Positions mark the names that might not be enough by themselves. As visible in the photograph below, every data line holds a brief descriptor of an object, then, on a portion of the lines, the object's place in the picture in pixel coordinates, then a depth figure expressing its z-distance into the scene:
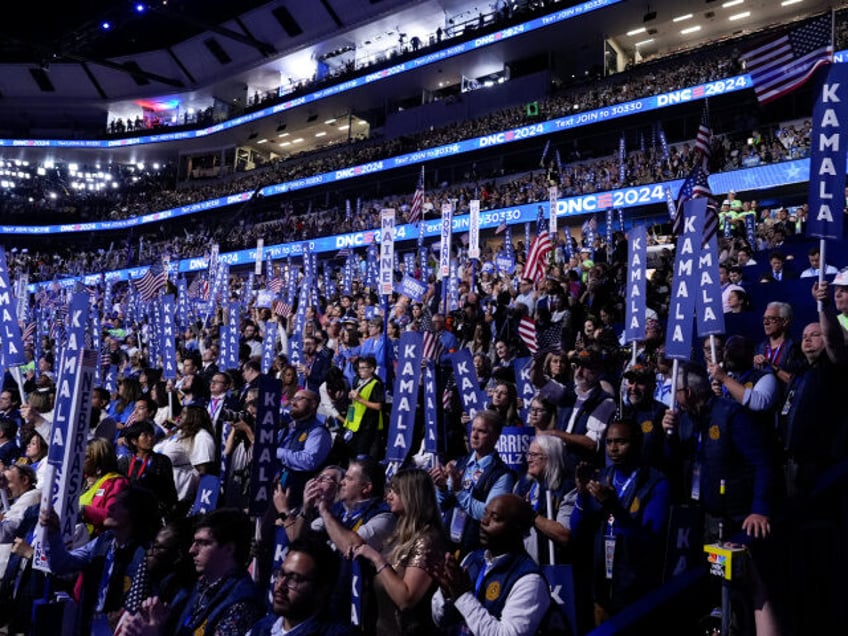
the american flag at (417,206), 15.80
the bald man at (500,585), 2.90
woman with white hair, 4.04
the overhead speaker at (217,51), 45.25
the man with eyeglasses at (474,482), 4.26
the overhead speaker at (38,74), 49.62
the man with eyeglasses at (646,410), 4.79
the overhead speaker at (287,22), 41.41
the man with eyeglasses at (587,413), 4.96
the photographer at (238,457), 5.74
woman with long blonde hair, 3.10
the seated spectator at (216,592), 3.22
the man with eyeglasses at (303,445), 5.41
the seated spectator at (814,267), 9.33
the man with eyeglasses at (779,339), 5.32
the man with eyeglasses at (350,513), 3.41
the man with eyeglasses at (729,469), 3.76
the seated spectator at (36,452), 6.56
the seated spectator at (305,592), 2.84
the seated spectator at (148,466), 4.96
